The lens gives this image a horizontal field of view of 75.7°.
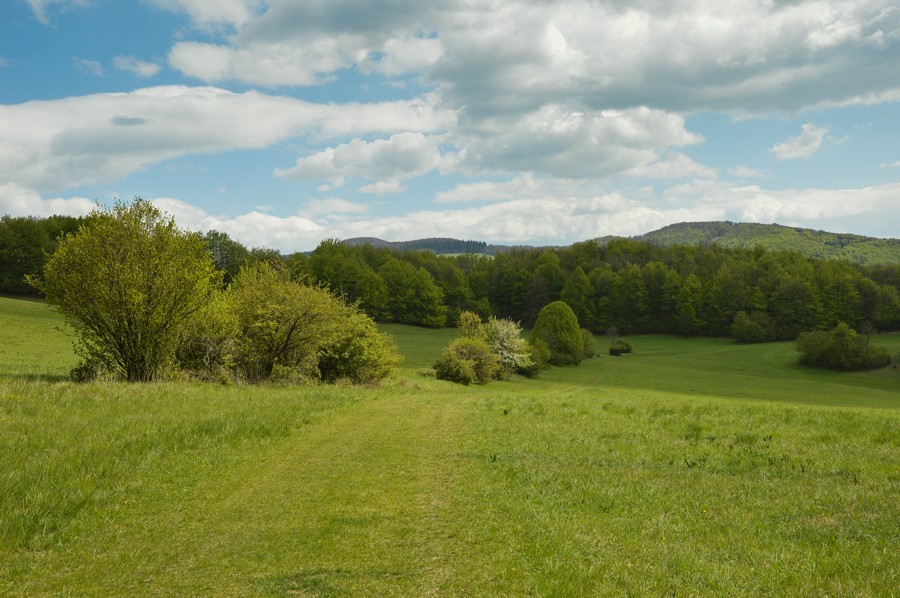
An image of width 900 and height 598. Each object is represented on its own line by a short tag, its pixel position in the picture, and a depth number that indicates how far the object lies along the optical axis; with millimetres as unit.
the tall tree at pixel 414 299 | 116312
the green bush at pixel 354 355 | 37844
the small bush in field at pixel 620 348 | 93438
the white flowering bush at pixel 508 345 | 63094
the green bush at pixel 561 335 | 76625
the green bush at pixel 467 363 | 52375
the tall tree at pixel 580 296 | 116875
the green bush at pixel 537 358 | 66125
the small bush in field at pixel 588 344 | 82512
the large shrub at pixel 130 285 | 23766
